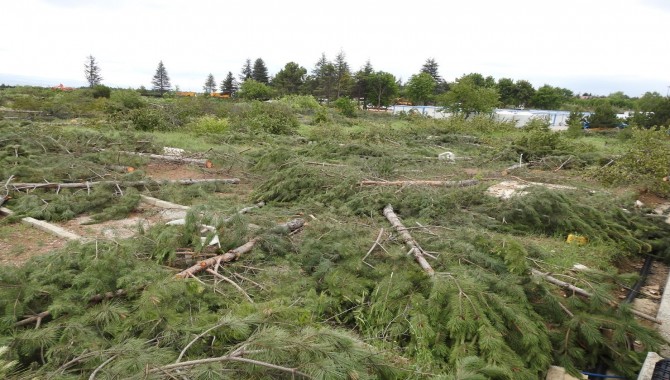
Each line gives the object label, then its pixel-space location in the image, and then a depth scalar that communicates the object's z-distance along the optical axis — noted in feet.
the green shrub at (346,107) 99.72
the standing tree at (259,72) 196.24
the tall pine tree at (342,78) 162.91
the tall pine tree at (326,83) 170.30
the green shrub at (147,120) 53.01
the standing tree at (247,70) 204.90
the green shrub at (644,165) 28.50
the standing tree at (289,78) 170.09
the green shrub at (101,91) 88.84
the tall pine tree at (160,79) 207.48
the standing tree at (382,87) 153.79
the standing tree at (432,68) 220.84
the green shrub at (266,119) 57.67
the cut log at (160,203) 22.46
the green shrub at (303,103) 100.83
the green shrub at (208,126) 51.83
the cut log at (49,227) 18.15
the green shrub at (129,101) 60.95
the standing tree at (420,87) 154.20
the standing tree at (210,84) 220.02
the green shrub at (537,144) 40.40
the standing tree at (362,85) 157.69
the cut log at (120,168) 28.78
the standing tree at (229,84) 200.44
